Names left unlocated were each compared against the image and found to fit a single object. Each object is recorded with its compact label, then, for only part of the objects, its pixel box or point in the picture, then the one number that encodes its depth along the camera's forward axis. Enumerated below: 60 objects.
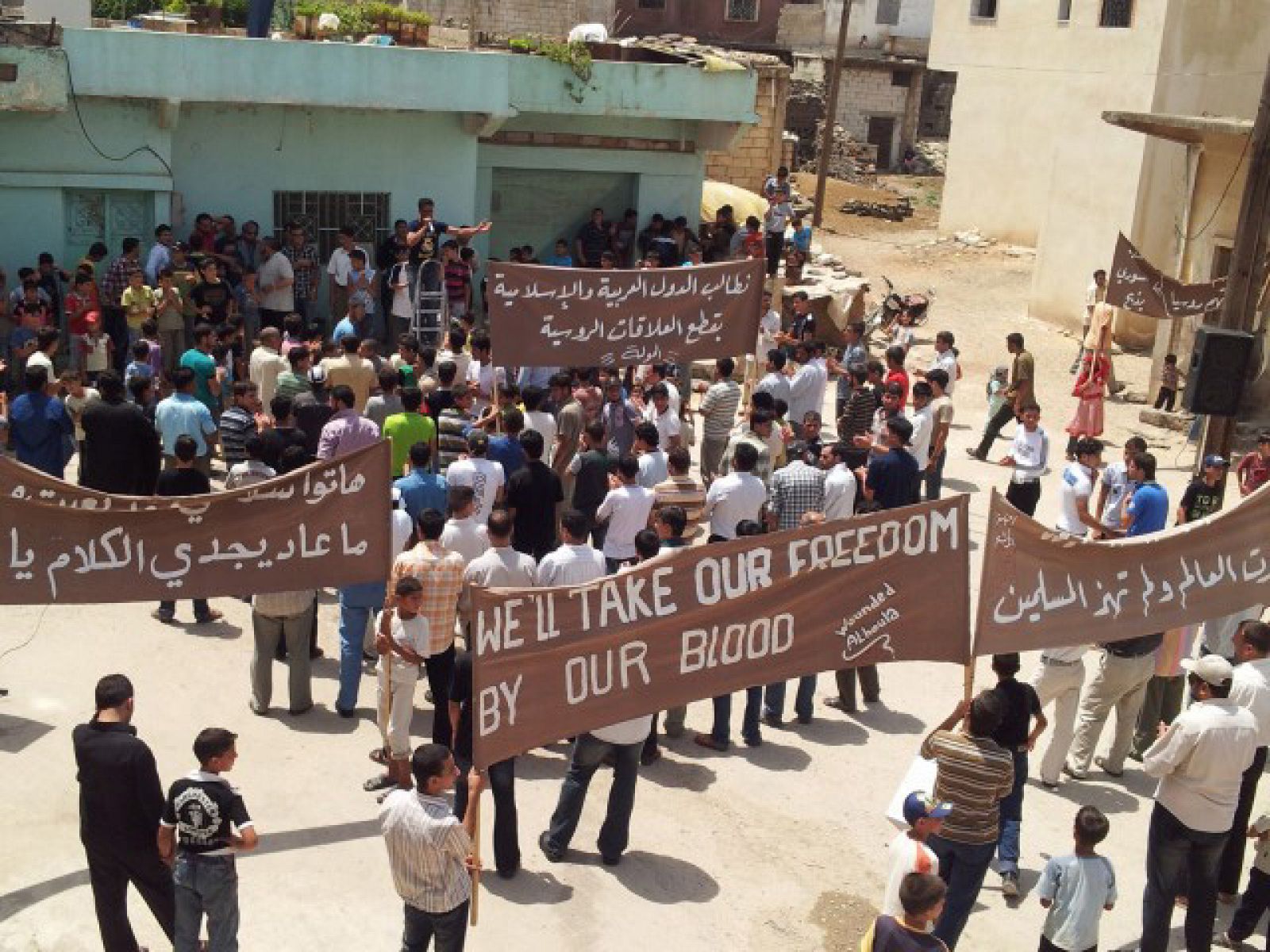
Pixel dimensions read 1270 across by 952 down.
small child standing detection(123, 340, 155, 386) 12.41
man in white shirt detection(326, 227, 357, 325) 17.05
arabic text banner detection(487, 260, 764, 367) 11.59
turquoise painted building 16.22
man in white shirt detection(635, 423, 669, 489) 11.05
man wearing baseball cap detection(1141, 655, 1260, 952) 7.50
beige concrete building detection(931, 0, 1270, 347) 22.22
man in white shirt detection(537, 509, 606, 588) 8.70
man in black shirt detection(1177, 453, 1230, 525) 11.37
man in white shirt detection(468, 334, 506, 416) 13.52
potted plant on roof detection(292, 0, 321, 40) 18.72
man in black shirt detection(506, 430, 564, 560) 10.52
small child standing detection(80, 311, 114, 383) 14.45
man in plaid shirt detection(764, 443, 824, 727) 10.52
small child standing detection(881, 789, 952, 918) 6.59
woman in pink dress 17.66
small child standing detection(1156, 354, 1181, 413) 20.44
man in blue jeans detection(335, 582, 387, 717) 9.43
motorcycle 20.00
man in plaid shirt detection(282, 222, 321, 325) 16.97
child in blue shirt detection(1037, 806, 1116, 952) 7.01
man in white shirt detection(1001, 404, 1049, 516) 13.18
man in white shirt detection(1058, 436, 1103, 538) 11.37
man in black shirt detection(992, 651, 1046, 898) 7.72
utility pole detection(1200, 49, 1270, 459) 11.41
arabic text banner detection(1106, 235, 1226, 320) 17.34
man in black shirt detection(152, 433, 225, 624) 9.84
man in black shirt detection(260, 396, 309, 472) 10.13
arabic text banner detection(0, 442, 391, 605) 7.68
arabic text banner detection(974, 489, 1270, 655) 7.75
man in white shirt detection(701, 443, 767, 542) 10.40
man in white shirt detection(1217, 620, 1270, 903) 8.03
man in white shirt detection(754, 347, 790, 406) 13.89
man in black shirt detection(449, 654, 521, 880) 7.83
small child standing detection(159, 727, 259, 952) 6.43
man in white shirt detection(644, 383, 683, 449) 12.74
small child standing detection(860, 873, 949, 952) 5.80
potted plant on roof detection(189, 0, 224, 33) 19.61
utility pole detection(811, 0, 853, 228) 32.94
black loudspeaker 11.26
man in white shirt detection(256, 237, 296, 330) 16.48
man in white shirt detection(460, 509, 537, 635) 8.75
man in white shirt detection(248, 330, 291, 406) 13.01
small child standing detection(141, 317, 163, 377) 13.70
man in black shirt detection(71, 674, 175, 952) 6.56
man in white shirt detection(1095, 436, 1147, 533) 11.01
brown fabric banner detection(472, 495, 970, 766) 7.04
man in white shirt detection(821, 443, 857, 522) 10.88
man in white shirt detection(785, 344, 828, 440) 14.06
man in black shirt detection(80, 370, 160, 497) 10.93
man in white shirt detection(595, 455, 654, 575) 10.12
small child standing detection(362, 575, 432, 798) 8.52
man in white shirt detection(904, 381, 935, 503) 13.25
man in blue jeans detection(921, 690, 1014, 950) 7.14
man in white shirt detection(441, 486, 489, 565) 9.30
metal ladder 16.98
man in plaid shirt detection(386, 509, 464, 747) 8.62
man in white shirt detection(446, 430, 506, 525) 10.38
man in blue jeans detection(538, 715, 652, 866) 8.04
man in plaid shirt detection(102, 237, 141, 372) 15.24
